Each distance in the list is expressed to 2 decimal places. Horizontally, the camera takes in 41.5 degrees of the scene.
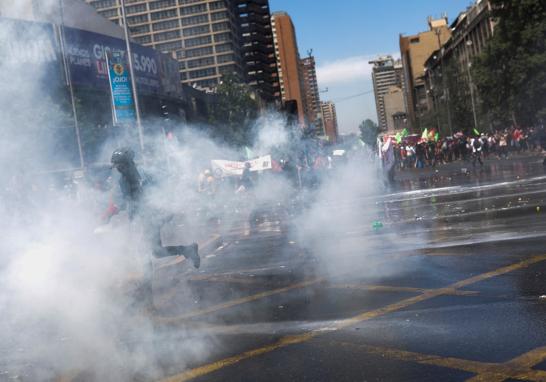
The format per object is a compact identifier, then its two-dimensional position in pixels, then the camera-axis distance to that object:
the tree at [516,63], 41.19
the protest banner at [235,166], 22.64
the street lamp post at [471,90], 64.88
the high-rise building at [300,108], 194.35
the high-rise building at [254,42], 143.62
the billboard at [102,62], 25.02
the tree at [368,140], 45.98
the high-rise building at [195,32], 64.94
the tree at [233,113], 27.22
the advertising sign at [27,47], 6.87
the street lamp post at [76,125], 15.22
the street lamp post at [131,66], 22.26
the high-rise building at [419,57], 144.38
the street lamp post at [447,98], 69.06
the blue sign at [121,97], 22.02
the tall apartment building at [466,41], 73.70
